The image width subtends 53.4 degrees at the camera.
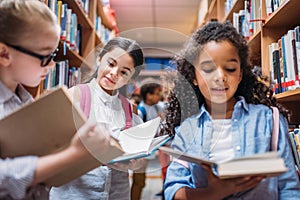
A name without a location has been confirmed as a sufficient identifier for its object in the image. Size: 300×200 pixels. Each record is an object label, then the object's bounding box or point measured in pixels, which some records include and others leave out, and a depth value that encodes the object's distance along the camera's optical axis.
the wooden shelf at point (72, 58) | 1.93
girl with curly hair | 0.81
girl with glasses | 0.63
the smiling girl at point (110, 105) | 1.08
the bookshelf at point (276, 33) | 1.36
